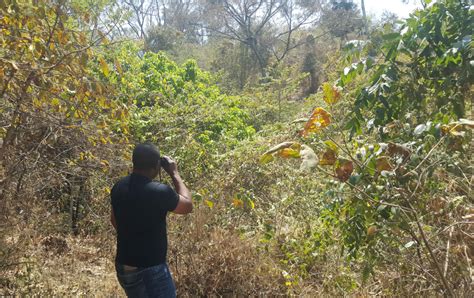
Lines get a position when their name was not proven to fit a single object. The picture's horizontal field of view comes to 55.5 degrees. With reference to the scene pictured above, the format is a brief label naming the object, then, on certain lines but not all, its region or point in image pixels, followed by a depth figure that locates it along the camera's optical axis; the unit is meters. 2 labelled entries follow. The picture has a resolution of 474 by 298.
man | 2.75
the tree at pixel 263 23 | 27.28
